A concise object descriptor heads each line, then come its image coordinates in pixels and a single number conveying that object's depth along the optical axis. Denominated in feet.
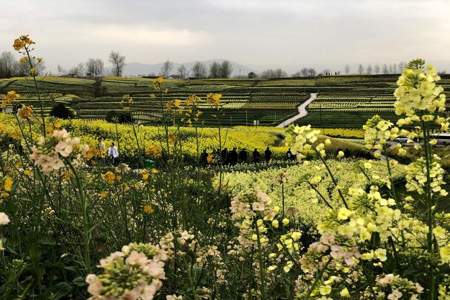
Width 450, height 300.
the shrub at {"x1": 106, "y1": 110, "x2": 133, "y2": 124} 86.20
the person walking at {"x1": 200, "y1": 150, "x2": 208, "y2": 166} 52.60
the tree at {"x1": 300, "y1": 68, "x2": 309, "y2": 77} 467.52
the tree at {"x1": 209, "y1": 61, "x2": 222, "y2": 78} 364.58
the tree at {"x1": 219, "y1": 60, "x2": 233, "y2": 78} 361.71
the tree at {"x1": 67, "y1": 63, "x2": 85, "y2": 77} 380.45
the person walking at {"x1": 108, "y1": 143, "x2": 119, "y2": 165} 40.60
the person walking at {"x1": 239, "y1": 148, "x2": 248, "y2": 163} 61.05
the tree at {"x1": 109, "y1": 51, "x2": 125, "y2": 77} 350.64
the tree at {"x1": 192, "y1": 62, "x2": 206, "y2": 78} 405.14
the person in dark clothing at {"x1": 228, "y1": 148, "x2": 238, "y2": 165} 59.93
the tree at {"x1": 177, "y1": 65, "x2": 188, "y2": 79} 403.24
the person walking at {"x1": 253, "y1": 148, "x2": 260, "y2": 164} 60.79
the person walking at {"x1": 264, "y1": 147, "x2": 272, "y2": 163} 61.41
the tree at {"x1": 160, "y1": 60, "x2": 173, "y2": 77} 505.66
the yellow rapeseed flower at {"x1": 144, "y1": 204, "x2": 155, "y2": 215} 12.65
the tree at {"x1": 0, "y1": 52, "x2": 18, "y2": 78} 255.50
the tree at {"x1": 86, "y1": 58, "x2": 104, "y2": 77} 432.66
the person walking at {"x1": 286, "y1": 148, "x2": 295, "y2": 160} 66.38
